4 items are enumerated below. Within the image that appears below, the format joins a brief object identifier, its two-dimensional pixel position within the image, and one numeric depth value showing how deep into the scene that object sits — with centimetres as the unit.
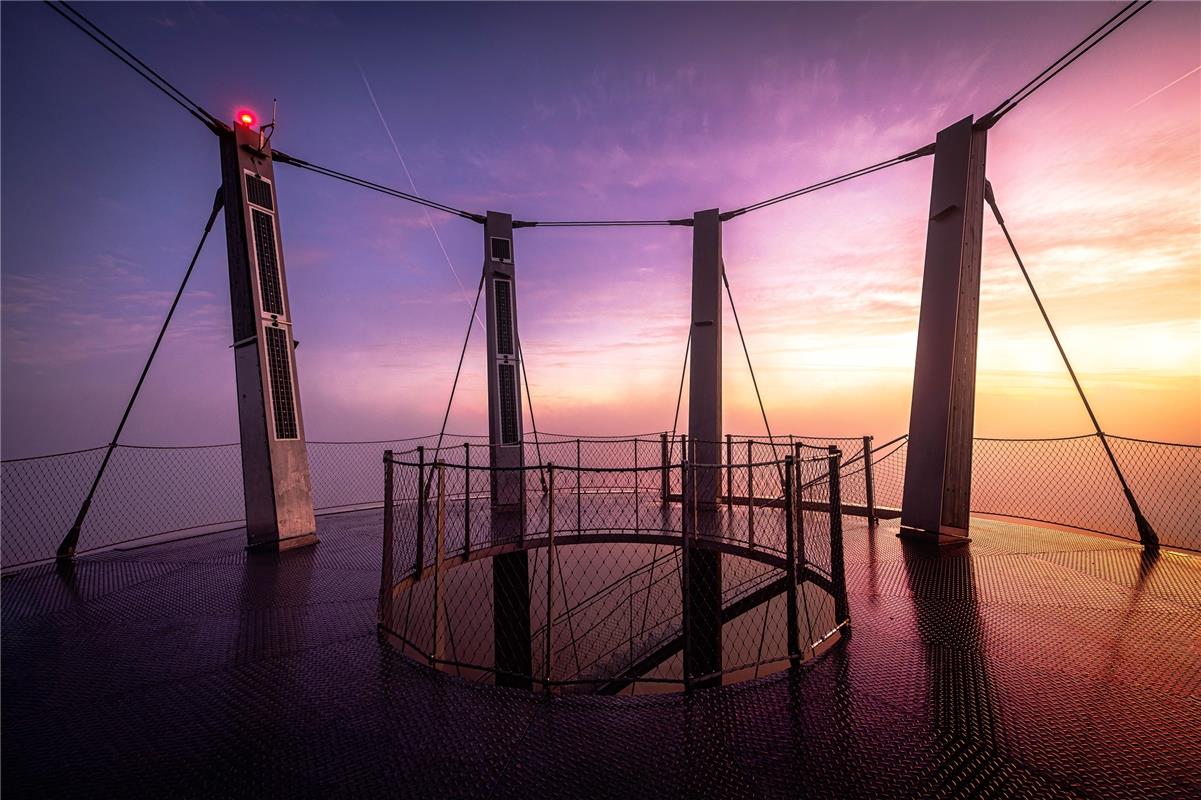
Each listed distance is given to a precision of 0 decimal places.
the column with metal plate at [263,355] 629
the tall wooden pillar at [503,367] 885
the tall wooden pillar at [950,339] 587
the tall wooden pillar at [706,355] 868
